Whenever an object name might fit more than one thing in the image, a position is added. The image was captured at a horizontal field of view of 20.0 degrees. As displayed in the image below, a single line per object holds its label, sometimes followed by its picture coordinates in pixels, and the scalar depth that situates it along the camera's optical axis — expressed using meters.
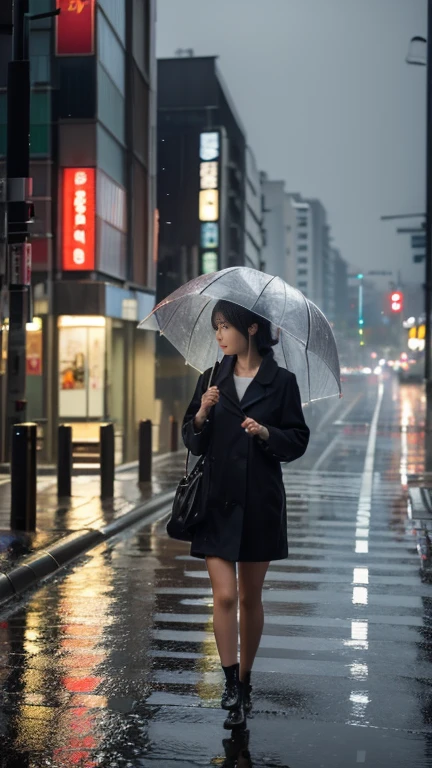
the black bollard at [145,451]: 18.17
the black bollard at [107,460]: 15.52
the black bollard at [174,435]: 26.39
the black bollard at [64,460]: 15.37
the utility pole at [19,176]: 12.22
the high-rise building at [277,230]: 167.25
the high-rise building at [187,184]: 50.47
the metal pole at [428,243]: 36.16
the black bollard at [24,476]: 11.81
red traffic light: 50.81
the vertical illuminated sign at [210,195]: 49.88
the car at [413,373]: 96.12
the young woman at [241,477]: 5.74
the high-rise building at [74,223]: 25.47
